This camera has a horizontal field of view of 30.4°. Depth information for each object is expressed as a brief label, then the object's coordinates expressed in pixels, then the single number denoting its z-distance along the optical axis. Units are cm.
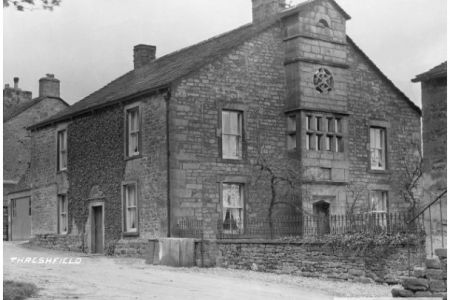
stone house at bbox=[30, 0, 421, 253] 2617
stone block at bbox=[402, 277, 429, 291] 1529
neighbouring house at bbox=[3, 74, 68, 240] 3716
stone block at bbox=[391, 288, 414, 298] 1538
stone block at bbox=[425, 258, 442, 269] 1529
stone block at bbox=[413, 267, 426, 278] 1539
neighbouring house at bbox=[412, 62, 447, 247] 1802
